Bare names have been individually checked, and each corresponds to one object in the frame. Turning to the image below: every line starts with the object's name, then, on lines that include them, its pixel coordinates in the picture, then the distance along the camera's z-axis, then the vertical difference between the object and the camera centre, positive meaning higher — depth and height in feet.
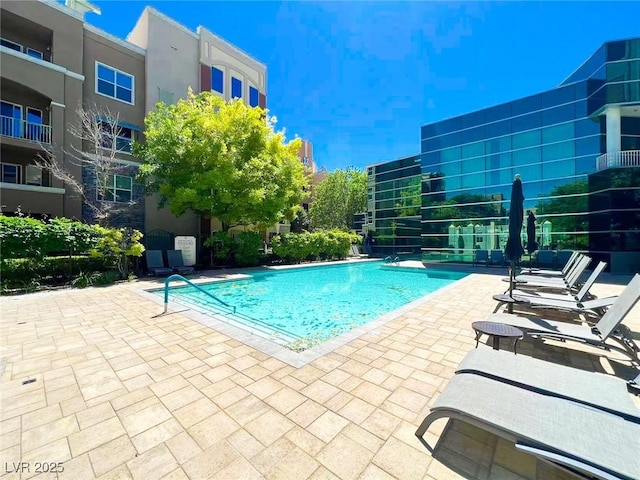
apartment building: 42.19 +27.55
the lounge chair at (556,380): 6.91 -4.10
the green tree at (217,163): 44.50 +13.21
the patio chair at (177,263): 41.24 -3.42
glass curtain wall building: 48.70 +15.44
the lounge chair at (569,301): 15.56 -4.04
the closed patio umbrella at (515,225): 21.15 +1.08
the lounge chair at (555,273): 28.94 -3.98
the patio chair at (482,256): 61.26 -3.87
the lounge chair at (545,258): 54.24 -3.79
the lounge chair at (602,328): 11.22 -4.17
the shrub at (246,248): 50.39 -1.37
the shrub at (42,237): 27.43 +0.54
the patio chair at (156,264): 39.11 -3.32
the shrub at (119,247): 33.86 -0.72
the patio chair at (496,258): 58.65 -4.03
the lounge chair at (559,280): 22.45 -4.00
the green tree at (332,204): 107.34 +14.51
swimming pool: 19.03 -6.34
